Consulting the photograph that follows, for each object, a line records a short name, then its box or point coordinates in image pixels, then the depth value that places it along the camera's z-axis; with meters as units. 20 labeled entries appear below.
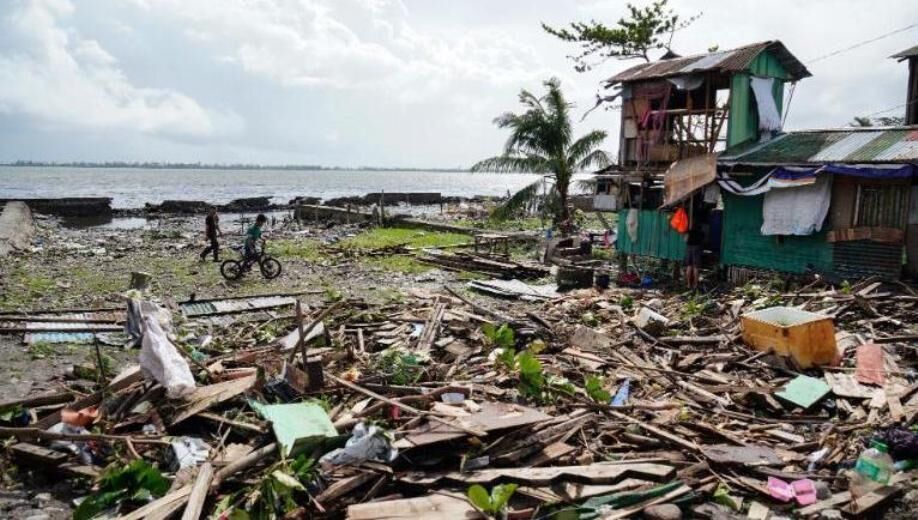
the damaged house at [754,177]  14.07
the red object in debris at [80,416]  6.80
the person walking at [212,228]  20.33
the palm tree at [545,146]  26.03
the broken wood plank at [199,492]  5.04
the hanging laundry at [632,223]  19.38
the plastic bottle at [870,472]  5.69
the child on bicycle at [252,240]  17.56
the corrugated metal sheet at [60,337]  10.91
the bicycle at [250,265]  17.75
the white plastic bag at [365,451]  5.89
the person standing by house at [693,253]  16.55
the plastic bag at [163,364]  7.12
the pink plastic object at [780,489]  5.72
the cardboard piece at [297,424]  6.03
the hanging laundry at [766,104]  17.69
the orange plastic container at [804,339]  8.80
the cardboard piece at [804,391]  7.67
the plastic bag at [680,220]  17.45
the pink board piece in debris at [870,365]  8.13
